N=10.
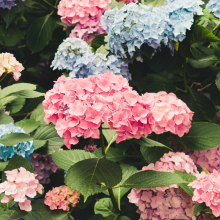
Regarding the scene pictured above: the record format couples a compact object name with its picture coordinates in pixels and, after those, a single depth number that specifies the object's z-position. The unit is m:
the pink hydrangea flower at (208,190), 1.17
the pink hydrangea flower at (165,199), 1.24
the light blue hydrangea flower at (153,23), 1.33
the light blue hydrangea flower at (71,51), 1.42
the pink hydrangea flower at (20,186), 1.19
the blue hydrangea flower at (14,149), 1.33
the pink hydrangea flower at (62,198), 1.24
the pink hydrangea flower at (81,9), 1.54
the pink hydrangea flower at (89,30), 1.56
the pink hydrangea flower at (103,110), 1.13
